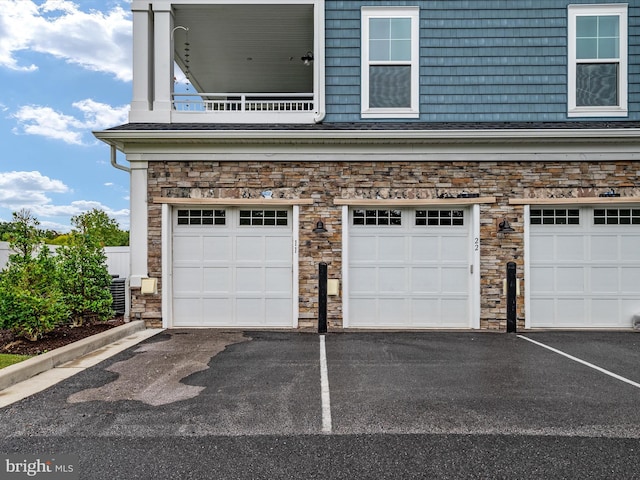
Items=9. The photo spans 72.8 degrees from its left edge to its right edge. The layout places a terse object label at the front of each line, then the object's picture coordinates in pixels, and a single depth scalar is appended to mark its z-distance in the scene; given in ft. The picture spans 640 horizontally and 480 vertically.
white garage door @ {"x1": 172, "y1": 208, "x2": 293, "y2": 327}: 28.04
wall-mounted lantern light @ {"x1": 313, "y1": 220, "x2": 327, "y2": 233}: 27.25
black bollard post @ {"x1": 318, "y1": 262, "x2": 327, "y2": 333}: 27.12
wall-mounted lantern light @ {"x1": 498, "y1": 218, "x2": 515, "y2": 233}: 27.07
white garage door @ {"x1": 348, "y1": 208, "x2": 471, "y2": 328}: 27.96
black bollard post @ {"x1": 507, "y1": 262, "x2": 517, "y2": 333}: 27.22
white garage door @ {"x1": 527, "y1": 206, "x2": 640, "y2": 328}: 27.84
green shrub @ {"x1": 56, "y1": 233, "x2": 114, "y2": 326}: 24.53
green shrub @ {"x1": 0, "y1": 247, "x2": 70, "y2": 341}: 20.90
